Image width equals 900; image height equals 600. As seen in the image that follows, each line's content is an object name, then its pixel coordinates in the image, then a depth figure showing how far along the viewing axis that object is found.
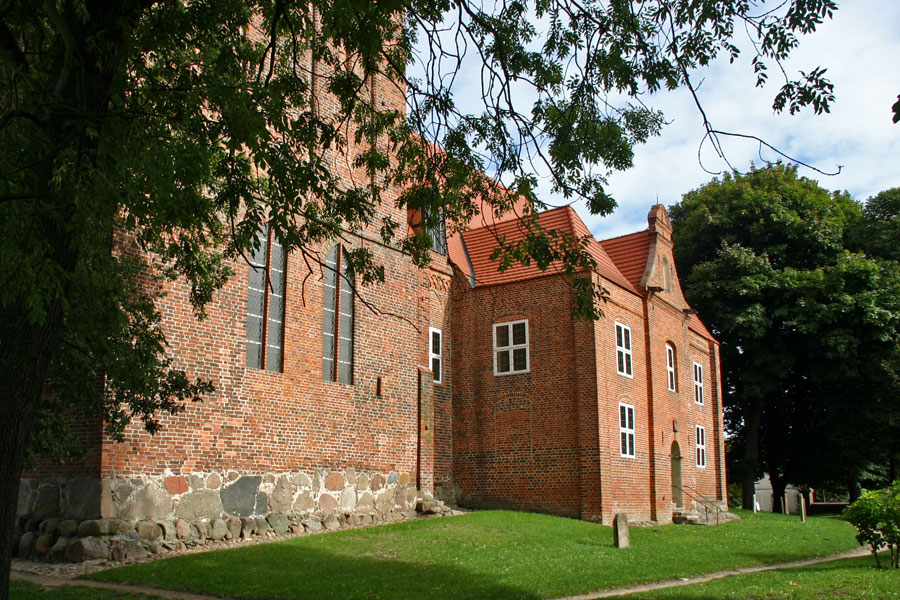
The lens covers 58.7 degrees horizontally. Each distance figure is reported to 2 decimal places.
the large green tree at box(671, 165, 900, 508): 33.12
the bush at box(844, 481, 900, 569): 13.39
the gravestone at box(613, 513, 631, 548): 16.47
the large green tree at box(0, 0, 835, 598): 6.66
